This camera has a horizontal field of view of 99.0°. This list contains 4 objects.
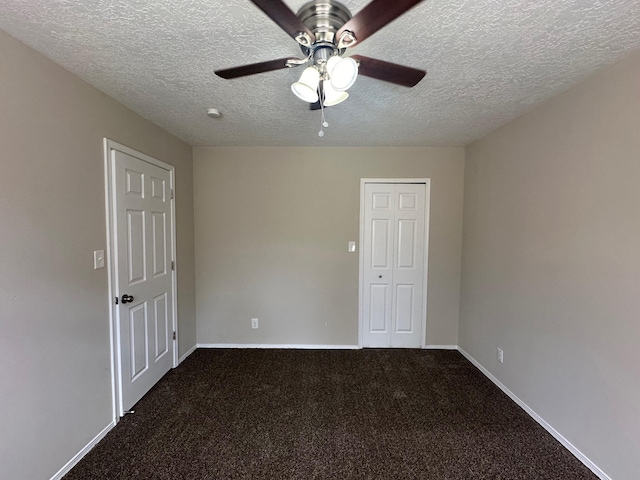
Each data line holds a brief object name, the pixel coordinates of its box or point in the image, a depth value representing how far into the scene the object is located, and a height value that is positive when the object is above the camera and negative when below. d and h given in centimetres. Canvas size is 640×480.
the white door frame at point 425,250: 313 -25
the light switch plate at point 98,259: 180 -22
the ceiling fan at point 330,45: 87 +68
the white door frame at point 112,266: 189 -28
